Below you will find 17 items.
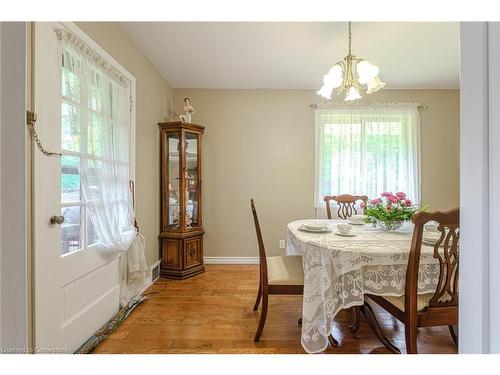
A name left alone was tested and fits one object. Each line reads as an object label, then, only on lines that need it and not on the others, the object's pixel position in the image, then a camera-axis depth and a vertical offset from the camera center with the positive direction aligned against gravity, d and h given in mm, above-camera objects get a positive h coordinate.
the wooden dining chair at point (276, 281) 1664 -667
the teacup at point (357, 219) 2165 -314
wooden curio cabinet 2818 -182
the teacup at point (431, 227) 1767 -324
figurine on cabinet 2980 +925
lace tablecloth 1312 -519
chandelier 1798 +838
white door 1253 -248
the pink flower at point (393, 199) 1812 -105
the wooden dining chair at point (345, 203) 2693 -203
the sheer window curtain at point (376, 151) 3248 +464
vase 1800 -302
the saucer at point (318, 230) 1754 -330
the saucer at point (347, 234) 1655 -343
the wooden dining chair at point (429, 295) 1192 -583
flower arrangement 1781 -200
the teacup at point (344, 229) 1664 -305
